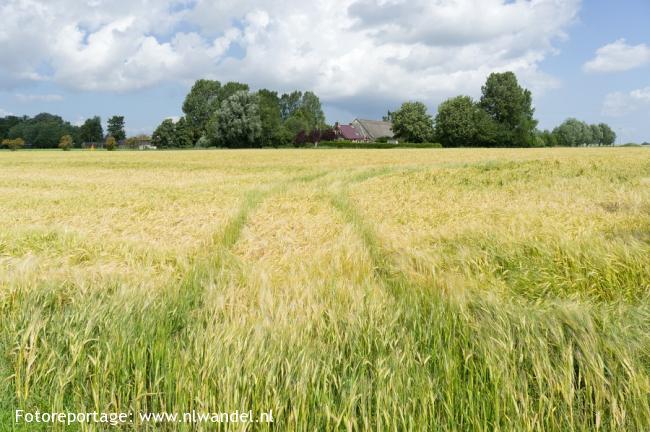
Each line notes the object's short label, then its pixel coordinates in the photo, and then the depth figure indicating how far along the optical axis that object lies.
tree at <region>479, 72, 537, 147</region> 70.06
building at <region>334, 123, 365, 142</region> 99.19
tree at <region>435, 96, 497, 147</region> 68.69
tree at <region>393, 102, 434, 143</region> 81.00
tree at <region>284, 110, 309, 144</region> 87.22
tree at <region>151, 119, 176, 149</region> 85.30
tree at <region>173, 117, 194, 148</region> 83.00
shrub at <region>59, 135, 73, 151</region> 83.50
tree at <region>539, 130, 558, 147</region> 95.31
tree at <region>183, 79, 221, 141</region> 87.06
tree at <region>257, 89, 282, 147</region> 71.75
